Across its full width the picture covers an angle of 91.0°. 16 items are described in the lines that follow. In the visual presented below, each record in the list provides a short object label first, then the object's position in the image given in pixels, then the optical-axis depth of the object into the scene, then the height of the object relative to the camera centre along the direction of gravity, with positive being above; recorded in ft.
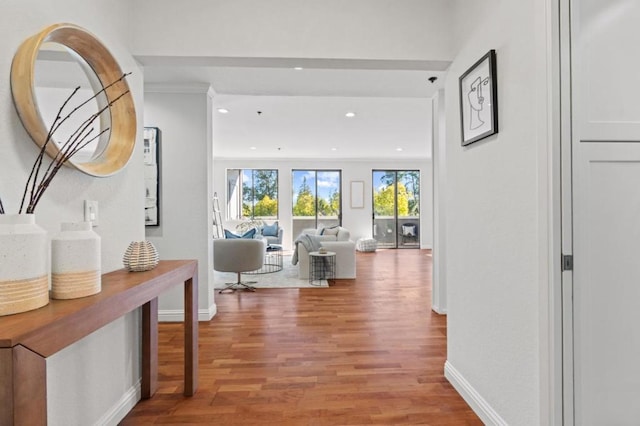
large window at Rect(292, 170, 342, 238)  30.35 +1.49
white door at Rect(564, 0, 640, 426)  4.14 -0.11
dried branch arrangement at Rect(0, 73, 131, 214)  3.59 +0.68
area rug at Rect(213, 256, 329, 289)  15.75 -3.52
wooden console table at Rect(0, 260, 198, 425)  2.41 -1.12
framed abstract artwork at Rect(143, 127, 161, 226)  10.69 +1.39
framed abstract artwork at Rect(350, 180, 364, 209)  30.50 +1.97
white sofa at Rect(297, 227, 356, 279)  17.24 -2.48
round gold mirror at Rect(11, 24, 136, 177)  3.75 +1.80
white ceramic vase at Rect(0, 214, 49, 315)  3.02 -0.48
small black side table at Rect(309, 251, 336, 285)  17.12 -2.86
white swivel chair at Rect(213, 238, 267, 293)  14.39 -1.83
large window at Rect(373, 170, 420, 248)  31.04 +0.51
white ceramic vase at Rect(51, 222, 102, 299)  3.68 -0.58
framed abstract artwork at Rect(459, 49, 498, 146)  5.11 +2.02
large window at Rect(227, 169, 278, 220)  30.07 +1.86
